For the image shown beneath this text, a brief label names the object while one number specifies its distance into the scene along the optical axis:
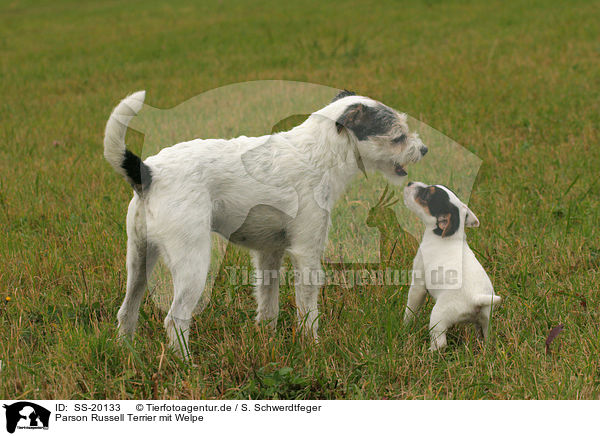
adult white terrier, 3.31
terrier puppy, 3.68
